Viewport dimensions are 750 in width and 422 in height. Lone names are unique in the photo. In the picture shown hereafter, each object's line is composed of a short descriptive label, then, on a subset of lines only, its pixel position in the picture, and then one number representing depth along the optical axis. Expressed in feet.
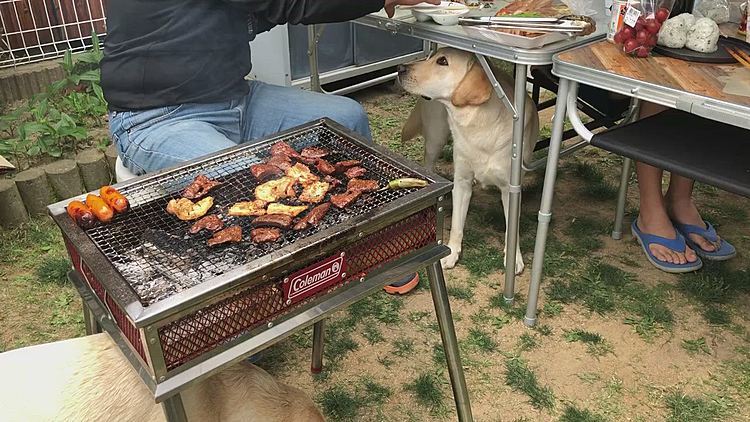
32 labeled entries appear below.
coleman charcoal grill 4.81
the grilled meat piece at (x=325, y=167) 6.51
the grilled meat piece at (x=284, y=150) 6.77
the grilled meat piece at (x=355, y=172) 6.42
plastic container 7.77
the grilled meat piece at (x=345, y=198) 5.89
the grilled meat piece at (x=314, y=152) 6.80
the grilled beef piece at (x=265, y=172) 6.40
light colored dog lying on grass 5.18
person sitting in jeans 7.87
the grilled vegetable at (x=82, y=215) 5.68
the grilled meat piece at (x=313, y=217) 5.60
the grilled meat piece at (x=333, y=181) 6.27
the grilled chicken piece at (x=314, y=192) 6.03
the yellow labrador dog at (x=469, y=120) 9.74
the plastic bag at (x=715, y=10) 9.16
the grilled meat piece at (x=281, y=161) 6.50
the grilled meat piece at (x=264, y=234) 5.44
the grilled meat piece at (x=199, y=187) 6.12
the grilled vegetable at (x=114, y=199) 5.89
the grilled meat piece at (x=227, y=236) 5.42
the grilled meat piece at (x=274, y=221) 5.62
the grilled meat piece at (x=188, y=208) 5.83
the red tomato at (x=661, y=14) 8.01
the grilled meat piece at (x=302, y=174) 6.28
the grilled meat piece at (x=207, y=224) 5.64
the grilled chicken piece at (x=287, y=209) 5.78
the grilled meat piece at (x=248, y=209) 5.85
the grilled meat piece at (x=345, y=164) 6.56
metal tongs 8.56
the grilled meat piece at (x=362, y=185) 6.13
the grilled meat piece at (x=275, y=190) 6.07
